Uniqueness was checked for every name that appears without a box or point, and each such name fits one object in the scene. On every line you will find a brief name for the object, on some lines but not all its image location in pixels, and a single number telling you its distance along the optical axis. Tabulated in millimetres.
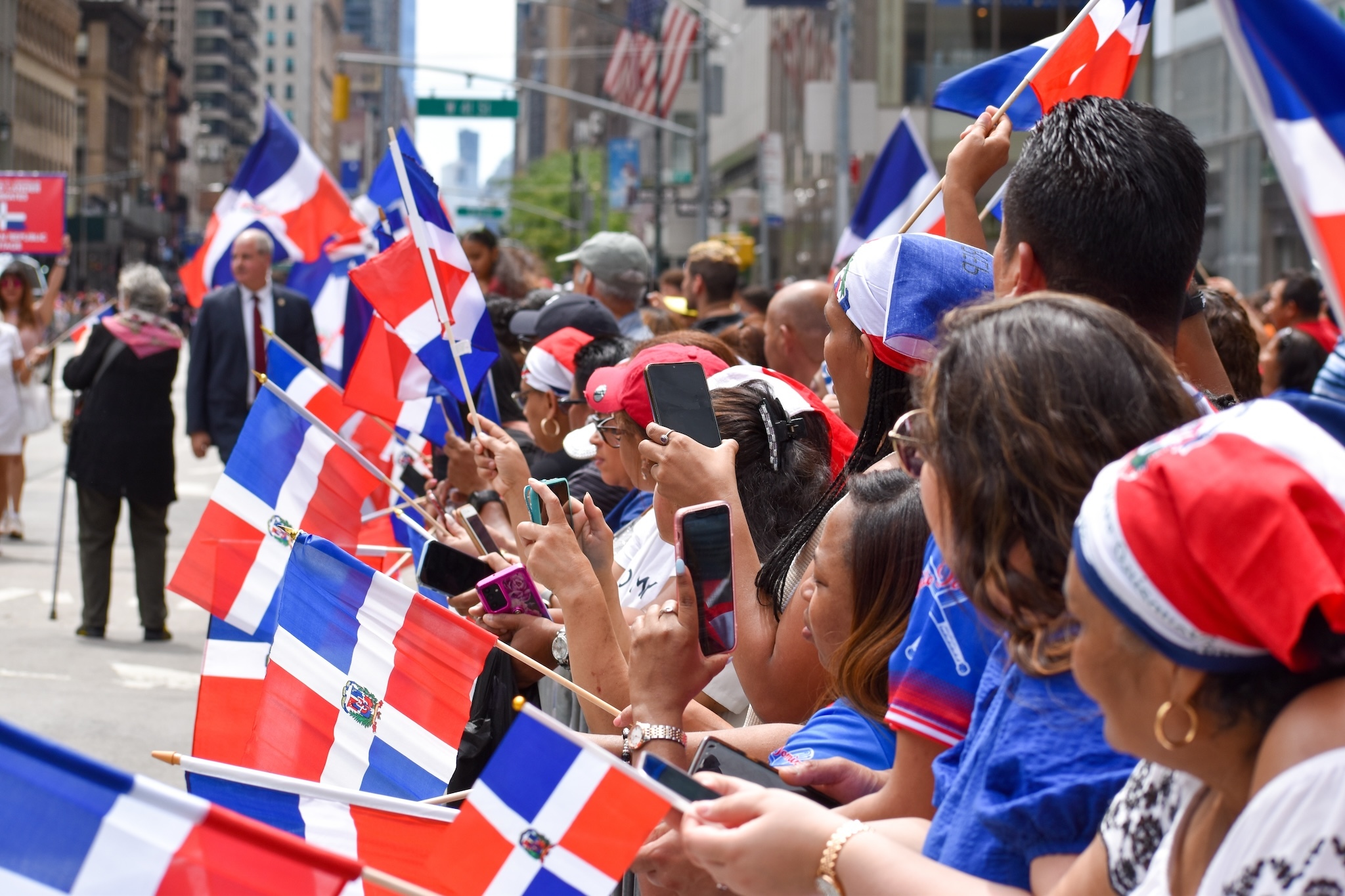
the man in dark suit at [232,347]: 9680
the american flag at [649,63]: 28750
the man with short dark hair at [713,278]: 9555
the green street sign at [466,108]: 29797
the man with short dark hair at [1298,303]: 9016
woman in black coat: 8836
